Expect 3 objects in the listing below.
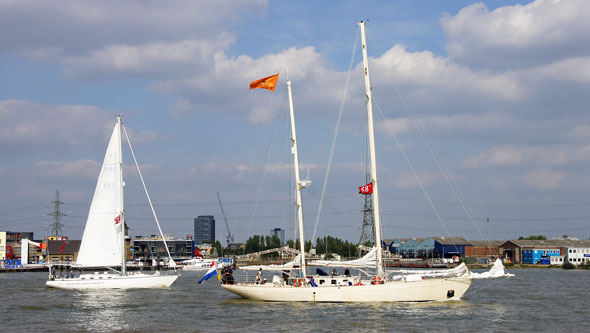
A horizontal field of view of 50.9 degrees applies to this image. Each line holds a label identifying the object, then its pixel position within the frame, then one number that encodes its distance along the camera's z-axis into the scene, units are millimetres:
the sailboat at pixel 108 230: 75875
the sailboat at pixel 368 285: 51438
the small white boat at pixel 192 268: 196525
